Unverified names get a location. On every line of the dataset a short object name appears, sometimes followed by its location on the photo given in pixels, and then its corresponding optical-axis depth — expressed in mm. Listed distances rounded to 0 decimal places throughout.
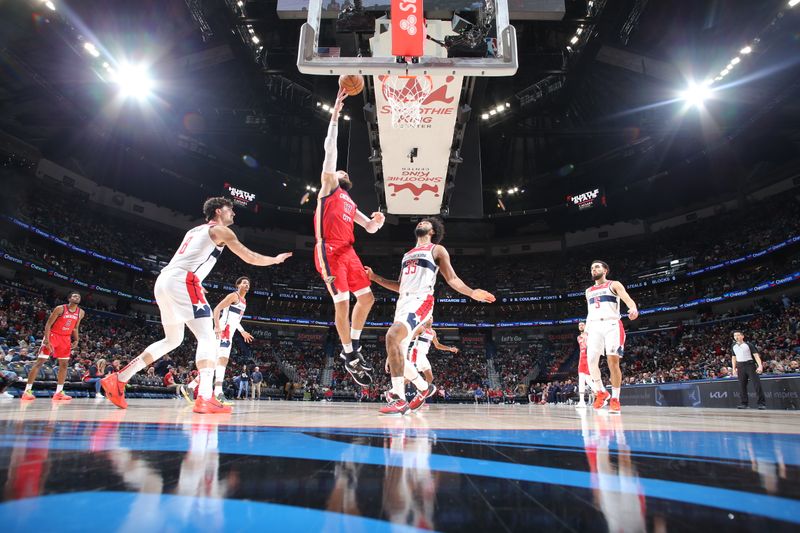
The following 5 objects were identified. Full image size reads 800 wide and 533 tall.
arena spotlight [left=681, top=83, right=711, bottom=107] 16844
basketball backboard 5309
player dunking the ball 4773
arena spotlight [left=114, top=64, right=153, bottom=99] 16125
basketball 5195
